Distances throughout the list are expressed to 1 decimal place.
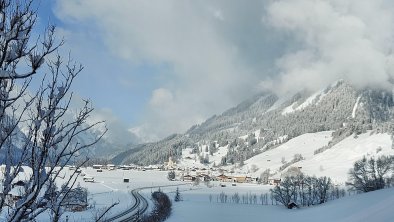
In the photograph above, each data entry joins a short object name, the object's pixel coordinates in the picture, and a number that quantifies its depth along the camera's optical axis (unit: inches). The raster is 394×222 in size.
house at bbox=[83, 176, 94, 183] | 6830.7
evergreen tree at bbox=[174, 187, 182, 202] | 5315.0
